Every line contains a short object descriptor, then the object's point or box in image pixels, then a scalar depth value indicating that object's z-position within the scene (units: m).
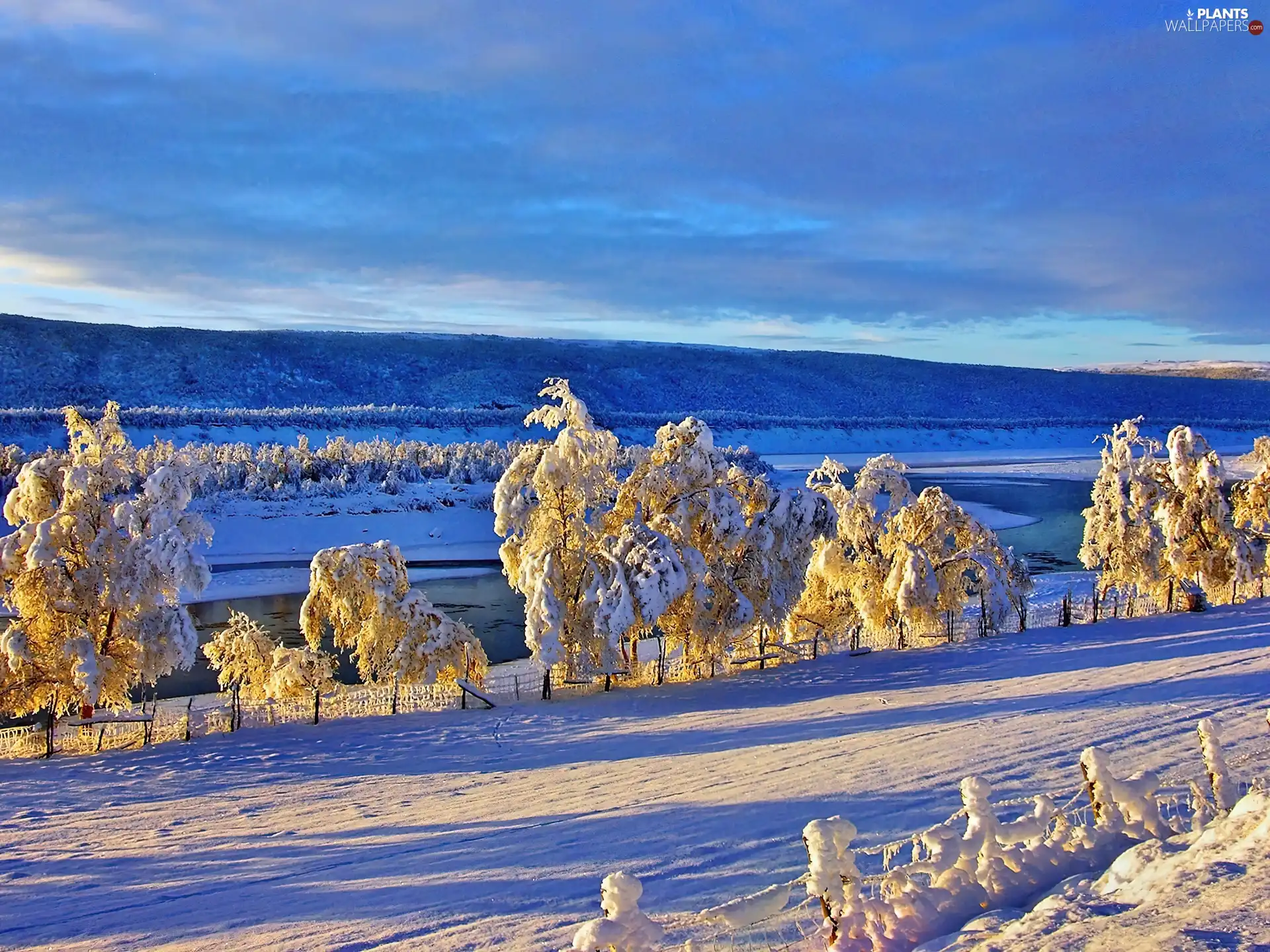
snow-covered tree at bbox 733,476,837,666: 24.33
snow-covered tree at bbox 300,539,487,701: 21.20
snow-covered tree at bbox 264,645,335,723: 20.25
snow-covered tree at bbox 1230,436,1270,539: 31.30
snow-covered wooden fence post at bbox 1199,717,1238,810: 9.11
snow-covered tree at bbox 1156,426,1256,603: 29.55
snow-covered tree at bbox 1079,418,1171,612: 29.97
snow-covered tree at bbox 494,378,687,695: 21.77
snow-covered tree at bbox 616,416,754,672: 23.41
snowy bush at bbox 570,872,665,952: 6.52
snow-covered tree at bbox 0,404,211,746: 19.39
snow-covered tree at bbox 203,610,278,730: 21.05
